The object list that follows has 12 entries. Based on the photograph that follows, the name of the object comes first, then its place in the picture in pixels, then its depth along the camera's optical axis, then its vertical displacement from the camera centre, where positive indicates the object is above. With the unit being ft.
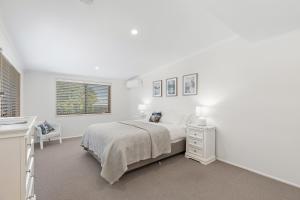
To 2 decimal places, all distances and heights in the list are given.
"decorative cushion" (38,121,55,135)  13.62 -2.59
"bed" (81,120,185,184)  7.95 -2.79
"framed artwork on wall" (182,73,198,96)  12.57 +1.34
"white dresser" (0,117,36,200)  3.45 -1.49
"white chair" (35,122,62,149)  13.09 -3.14
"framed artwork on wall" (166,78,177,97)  14.42 +1.28
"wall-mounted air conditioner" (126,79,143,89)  18.60 +2.10
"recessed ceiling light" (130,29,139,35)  9.28 +4.29
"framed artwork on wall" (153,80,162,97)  16.08 +1.27
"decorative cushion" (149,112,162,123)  14.98 -1.73
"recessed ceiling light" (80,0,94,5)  6.64 +4.38
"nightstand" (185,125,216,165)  10.32 -3.10
